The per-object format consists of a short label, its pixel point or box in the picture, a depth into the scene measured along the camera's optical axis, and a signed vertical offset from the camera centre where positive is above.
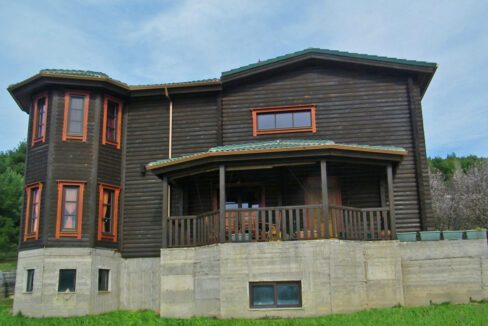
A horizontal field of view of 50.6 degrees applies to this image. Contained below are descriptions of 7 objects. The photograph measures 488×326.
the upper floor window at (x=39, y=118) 18.19 +4.76
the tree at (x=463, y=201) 39.62 +3.74
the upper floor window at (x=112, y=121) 18.44 +4.73
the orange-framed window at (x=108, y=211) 17.61 +1.42
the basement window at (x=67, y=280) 16.47 -0.86
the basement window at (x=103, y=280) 17.17 -0.90
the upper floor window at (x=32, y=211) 17.30 +1.44
